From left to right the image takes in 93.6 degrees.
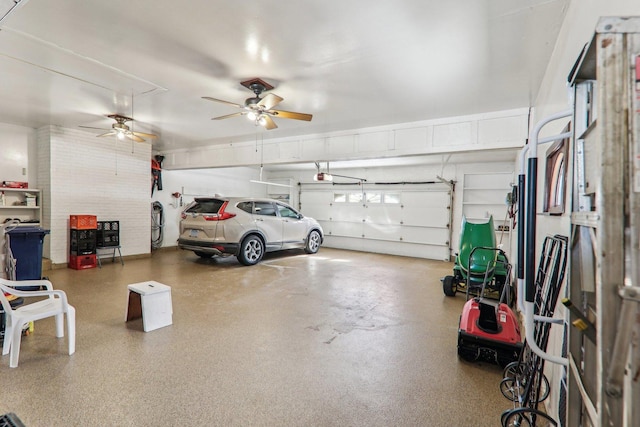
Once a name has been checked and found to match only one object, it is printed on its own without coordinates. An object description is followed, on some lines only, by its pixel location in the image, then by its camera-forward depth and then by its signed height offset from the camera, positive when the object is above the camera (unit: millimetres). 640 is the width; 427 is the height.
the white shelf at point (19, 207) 5570 +19
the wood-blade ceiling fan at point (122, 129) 4949 +1333
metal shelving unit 683 -15
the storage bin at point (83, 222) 5906 -269
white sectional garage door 8086 -148
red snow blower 2480 -1035
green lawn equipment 4577 -798
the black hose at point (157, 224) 8099 -410
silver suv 6109 -379
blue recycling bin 4348 -622
